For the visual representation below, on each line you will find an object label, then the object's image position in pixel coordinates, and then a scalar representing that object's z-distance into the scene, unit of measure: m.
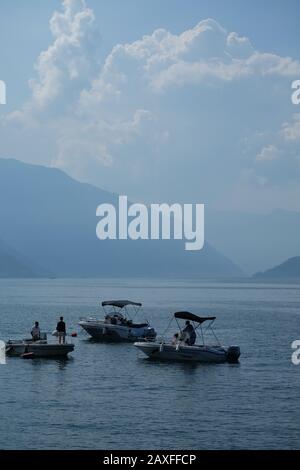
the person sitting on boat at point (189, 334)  61.41
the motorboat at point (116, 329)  78.81
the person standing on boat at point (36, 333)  62.59
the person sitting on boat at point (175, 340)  62.03
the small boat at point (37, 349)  61.19
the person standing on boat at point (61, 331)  61.62
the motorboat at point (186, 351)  60.88
